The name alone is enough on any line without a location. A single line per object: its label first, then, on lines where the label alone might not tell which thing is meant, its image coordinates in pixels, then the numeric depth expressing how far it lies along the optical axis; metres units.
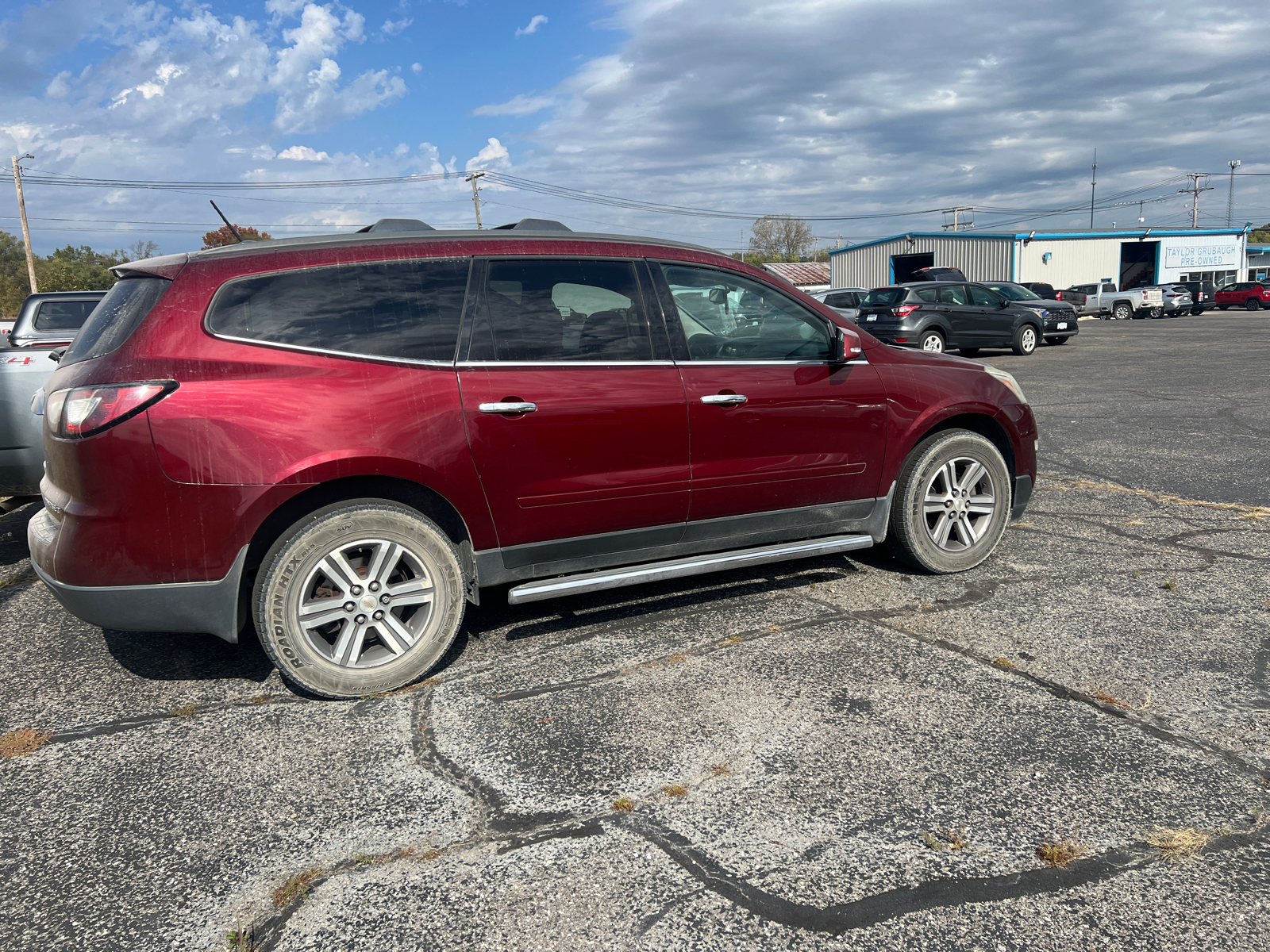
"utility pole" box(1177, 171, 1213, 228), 99.62
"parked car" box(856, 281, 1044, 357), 19.81
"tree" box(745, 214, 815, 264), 91.38
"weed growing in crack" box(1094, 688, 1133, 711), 3.36
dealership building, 46.72
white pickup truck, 39.72
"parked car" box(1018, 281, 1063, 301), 33.84
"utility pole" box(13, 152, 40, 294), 39.81
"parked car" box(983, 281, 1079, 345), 22.72
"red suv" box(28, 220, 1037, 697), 3.30
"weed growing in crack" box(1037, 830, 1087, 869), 2.46
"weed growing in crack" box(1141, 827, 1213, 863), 2.47
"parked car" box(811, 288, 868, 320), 27.38
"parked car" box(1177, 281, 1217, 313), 40.84
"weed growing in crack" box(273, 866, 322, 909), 2.40
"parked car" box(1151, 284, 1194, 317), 39.78
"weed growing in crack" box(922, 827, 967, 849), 2.54
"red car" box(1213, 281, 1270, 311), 43.16
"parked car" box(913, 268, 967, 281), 33.94
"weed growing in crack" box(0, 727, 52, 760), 3.28
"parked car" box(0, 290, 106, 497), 5.34
